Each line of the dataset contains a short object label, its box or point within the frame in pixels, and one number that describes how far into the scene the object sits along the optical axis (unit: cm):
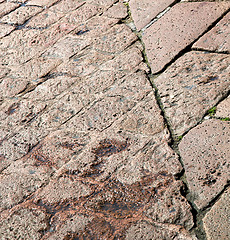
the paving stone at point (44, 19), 313
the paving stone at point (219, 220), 145
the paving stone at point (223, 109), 192
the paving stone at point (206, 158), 162
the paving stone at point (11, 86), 254
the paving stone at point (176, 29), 244
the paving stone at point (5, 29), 319
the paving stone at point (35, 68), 263
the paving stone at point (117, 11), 298
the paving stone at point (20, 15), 327
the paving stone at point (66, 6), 323
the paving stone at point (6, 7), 346
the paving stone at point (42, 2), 337
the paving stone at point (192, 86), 200
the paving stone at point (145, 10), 280
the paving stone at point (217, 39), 234
